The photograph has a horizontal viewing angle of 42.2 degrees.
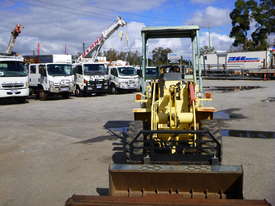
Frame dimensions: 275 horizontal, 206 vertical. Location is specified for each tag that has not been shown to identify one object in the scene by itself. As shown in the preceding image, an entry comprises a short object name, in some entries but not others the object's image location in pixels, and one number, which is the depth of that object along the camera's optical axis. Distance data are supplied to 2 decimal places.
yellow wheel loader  4.66
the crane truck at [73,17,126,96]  23.81
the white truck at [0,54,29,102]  19.06
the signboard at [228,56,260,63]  42.23
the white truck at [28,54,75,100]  21.86
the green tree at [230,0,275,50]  52.09
